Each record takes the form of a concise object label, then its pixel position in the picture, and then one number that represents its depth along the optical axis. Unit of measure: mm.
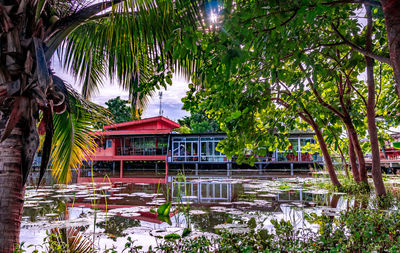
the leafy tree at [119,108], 34281
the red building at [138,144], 19969
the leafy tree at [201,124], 30281
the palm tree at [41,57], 2232
